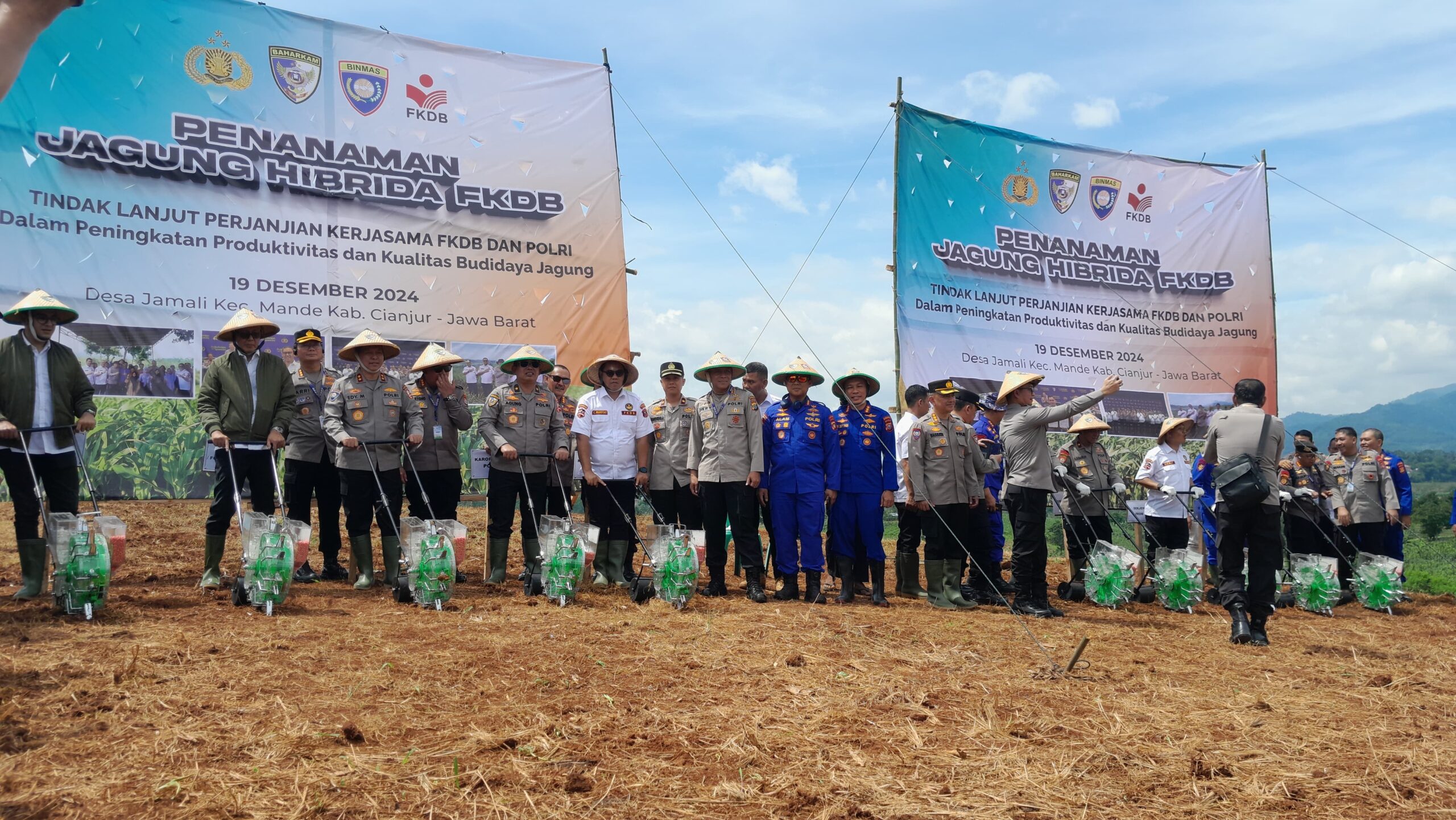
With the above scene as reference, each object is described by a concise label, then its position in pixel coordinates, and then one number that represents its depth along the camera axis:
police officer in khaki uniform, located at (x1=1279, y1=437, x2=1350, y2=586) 9.05
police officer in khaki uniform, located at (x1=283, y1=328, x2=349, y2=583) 7.26
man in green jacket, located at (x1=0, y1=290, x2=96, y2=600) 5.83
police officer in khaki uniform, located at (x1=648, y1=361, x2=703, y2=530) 7.88
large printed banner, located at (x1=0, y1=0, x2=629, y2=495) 8.33
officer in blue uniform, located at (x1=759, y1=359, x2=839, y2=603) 7.21
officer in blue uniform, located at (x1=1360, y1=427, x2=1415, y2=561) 9.20
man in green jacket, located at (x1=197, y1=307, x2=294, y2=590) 6.33
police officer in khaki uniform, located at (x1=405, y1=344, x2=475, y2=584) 7.48
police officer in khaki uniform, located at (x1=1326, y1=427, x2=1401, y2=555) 9.05
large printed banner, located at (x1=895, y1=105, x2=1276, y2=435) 11.45
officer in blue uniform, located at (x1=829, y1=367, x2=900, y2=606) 7.38
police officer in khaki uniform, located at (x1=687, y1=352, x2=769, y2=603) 7.19
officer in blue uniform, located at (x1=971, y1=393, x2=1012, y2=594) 8.27
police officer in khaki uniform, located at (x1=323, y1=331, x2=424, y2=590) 6.78
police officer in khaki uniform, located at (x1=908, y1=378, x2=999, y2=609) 7.29
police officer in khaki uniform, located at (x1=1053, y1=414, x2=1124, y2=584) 8.26
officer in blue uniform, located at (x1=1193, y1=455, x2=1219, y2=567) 9.32
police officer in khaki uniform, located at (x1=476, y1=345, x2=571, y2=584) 7.27
